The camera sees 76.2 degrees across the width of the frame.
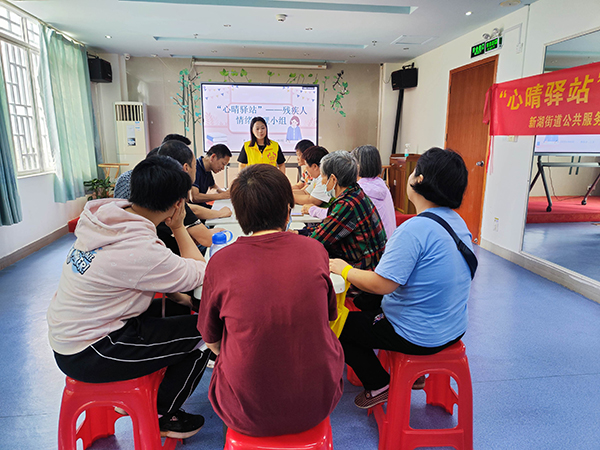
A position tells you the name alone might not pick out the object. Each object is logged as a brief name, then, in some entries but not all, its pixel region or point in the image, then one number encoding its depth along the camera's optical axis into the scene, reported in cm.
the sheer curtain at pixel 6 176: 353
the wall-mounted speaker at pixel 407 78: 624
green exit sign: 420
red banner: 301
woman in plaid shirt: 176
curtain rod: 382
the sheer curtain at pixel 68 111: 457
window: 408
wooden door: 456
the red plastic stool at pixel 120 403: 124
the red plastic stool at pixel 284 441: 99
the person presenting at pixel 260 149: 420
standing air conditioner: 623
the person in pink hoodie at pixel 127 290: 116
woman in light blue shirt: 129
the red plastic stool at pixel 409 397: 142
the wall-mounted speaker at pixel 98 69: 573
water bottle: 180
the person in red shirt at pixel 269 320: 90
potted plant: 538
